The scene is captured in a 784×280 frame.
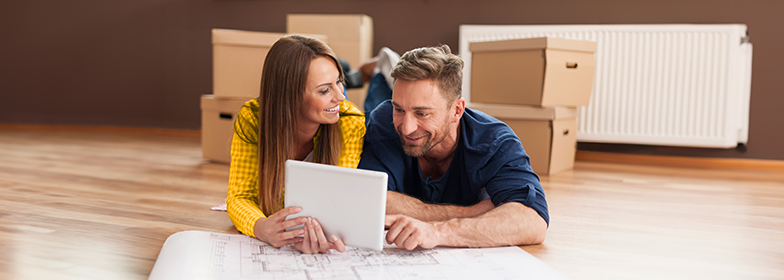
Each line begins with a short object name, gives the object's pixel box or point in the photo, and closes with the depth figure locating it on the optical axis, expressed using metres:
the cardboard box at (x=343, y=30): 2.97
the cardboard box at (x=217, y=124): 2.53
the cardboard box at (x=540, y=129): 2.33
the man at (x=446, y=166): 1.12
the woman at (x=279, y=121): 1.20
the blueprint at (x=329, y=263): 0.92
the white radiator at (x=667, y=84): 2.69
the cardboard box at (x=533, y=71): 2.28
